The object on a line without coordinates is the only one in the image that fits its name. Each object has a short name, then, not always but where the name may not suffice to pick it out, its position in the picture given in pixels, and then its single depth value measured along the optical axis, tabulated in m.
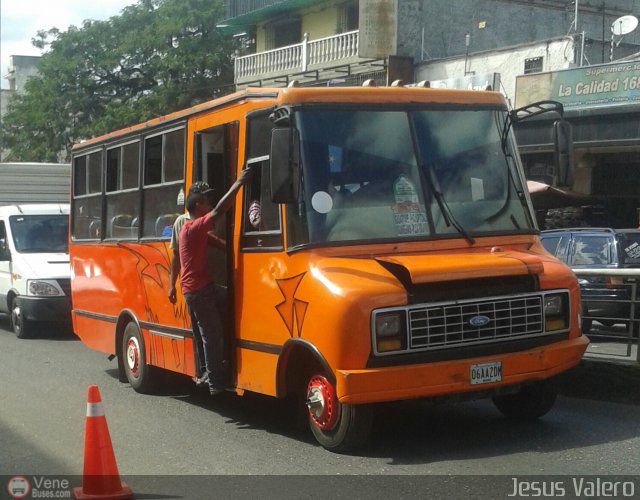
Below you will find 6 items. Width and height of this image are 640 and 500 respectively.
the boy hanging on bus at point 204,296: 8.04
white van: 15.42
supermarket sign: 21.89
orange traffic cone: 5.81
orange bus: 6.66
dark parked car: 16.20
